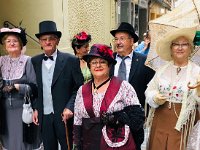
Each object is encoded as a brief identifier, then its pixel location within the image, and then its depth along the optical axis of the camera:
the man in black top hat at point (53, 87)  2.74
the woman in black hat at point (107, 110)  2.04
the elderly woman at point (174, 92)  2.25
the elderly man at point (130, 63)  2.78
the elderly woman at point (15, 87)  2.67
